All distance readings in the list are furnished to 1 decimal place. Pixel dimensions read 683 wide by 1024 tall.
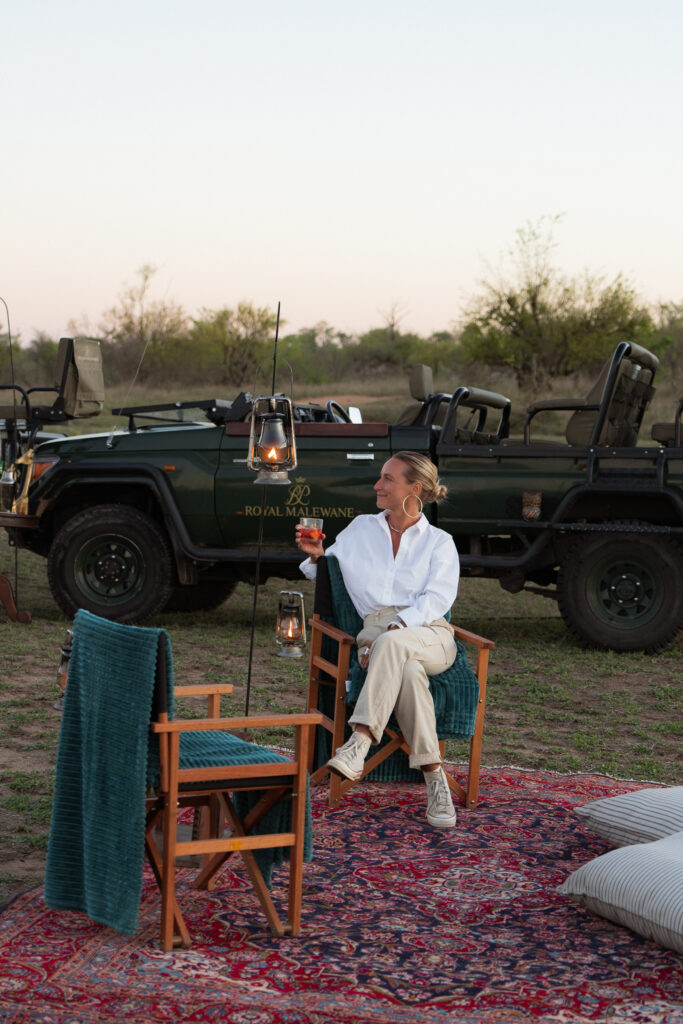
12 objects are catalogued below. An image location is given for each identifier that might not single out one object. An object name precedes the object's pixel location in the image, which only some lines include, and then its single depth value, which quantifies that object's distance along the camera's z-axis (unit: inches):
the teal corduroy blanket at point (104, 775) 136.3
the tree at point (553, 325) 1445.6
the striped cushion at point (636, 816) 167.0
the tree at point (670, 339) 1540.4
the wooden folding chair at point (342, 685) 197.8
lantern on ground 252.2
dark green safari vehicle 338.0
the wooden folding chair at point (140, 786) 136.4
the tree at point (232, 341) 1524.4
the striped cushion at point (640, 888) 140.5
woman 189.2
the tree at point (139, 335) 1601.9
